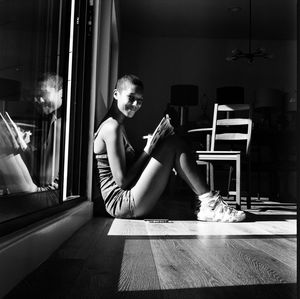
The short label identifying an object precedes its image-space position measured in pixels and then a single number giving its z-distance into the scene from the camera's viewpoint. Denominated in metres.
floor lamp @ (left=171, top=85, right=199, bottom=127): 5.52
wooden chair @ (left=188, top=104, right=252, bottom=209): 3.15
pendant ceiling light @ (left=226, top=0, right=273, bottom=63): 5.15
